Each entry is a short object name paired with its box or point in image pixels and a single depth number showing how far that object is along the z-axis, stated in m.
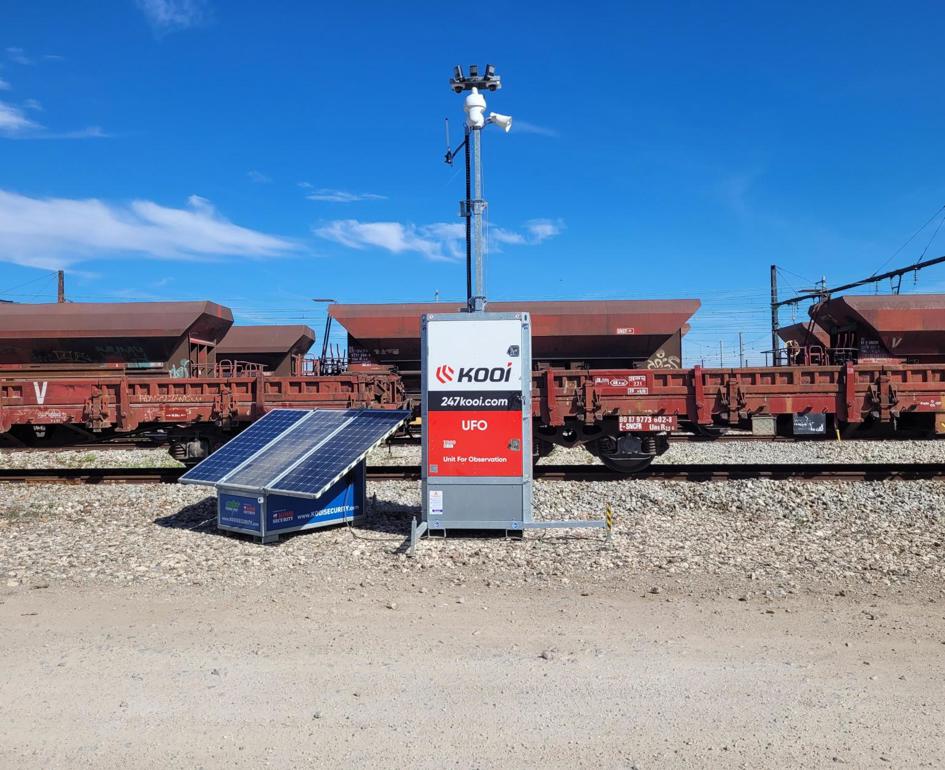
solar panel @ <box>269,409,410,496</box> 7.41
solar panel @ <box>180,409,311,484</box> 8.15
